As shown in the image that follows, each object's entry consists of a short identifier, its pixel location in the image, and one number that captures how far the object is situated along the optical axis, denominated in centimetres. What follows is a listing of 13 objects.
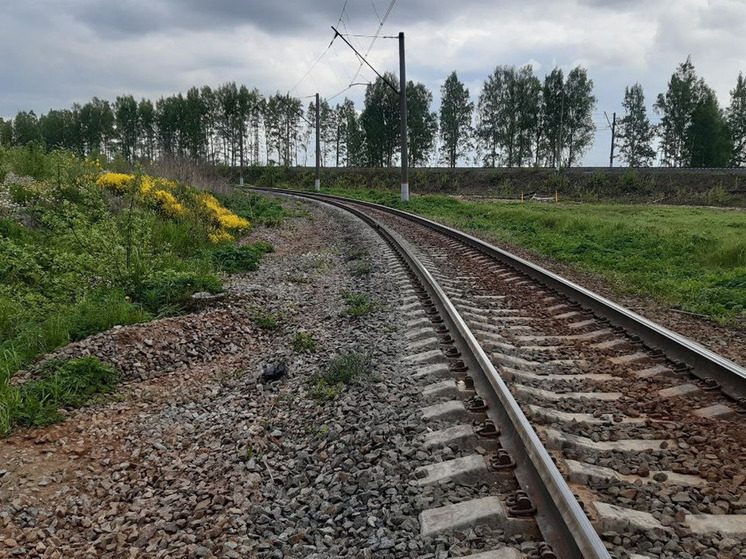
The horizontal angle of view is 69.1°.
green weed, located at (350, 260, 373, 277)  943
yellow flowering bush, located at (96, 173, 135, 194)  1345
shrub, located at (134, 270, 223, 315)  729
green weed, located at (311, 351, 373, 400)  454
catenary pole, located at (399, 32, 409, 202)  2551
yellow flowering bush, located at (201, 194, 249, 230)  1421
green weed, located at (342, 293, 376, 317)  682
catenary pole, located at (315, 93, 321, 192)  3991
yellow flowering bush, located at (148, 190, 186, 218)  1320
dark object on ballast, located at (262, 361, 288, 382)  507
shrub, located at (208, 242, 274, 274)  993
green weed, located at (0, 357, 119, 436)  421
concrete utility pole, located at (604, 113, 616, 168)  7000
